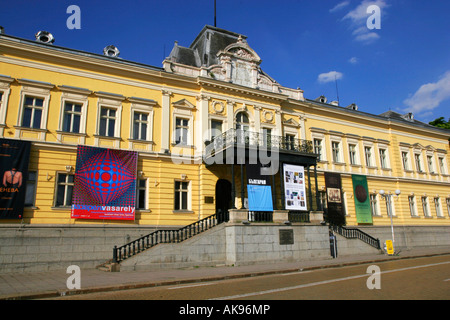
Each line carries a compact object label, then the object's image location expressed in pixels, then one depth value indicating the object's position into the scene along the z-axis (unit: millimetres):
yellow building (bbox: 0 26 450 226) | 18359
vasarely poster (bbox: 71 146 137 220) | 18250
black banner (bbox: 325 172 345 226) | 26234
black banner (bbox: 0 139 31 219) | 16562
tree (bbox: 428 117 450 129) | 44862
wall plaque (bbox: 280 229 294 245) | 19677
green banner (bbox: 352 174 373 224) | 27984
